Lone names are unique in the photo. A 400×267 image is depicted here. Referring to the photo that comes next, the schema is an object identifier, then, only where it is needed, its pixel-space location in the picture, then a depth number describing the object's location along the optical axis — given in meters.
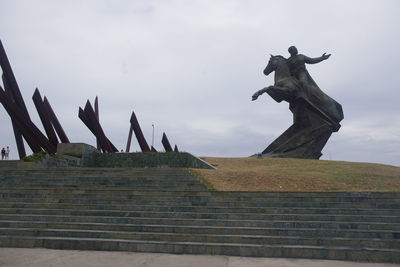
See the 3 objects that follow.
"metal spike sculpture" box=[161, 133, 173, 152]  28.27
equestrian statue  22.23
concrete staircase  6.17
